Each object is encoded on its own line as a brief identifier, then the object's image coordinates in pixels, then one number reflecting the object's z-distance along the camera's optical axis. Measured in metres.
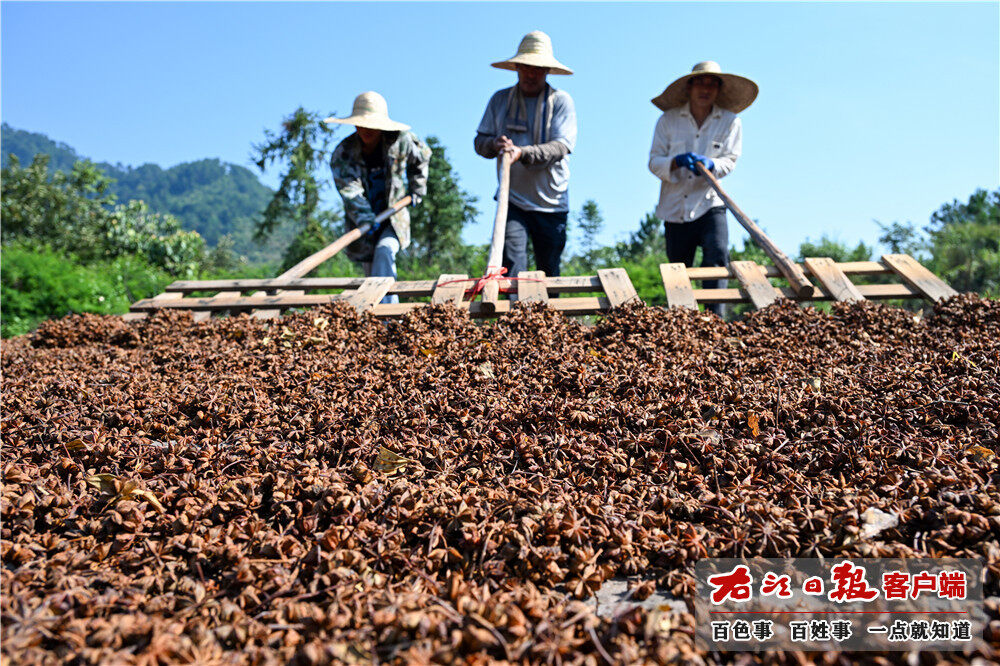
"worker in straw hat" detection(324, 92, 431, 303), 6.00
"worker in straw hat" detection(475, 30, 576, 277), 5.65
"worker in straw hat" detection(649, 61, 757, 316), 5.70
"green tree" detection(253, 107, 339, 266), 17.02
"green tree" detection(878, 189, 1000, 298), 15.55
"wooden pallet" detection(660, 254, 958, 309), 4.55
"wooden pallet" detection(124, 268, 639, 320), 4.44
